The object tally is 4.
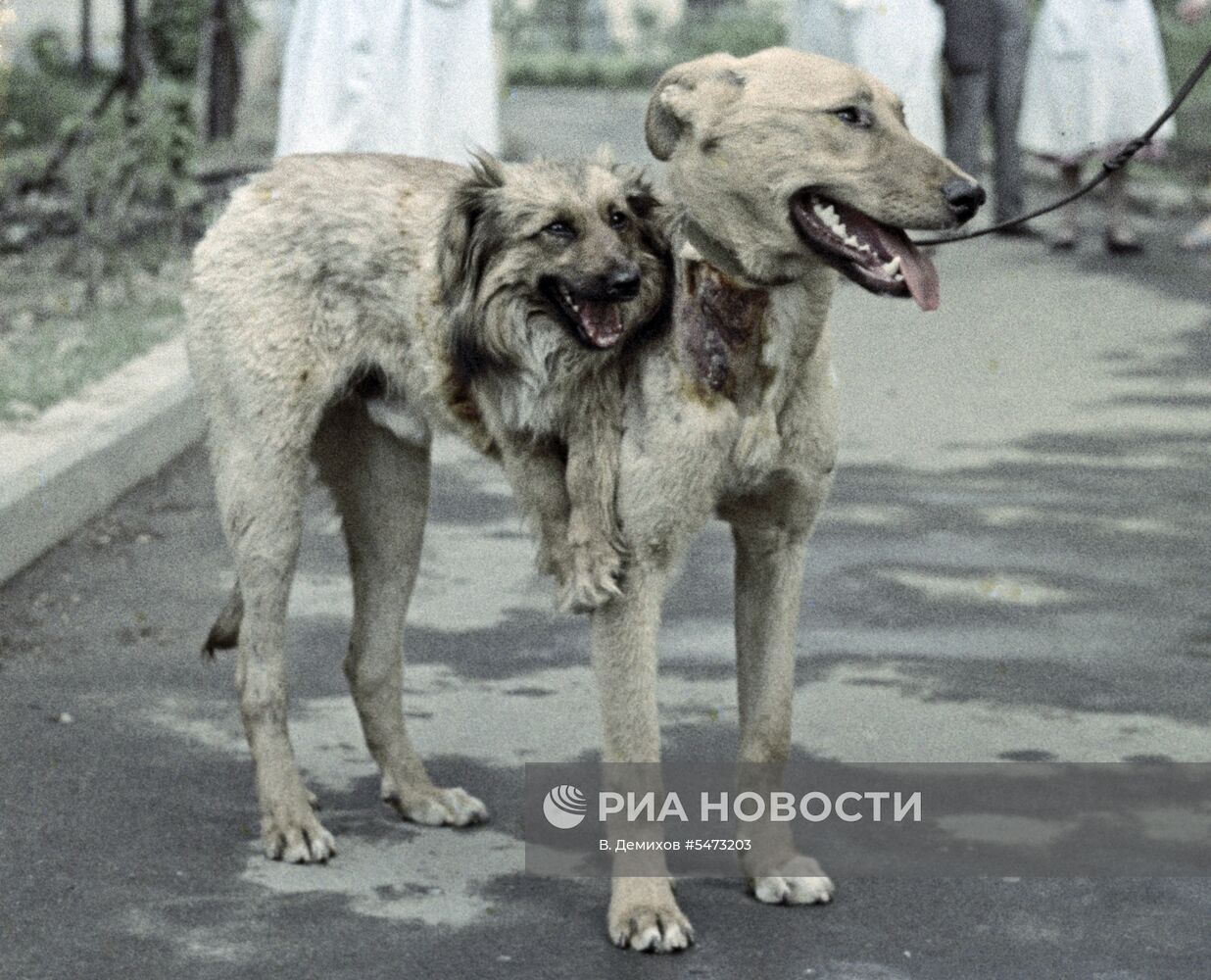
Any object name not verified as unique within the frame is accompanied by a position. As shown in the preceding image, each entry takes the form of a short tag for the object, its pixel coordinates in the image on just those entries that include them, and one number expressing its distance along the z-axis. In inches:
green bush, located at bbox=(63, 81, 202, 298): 493.7
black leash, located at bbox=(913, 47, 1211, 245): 232.7
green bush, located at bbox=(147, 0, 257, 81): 876.0
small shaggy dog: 195.5
